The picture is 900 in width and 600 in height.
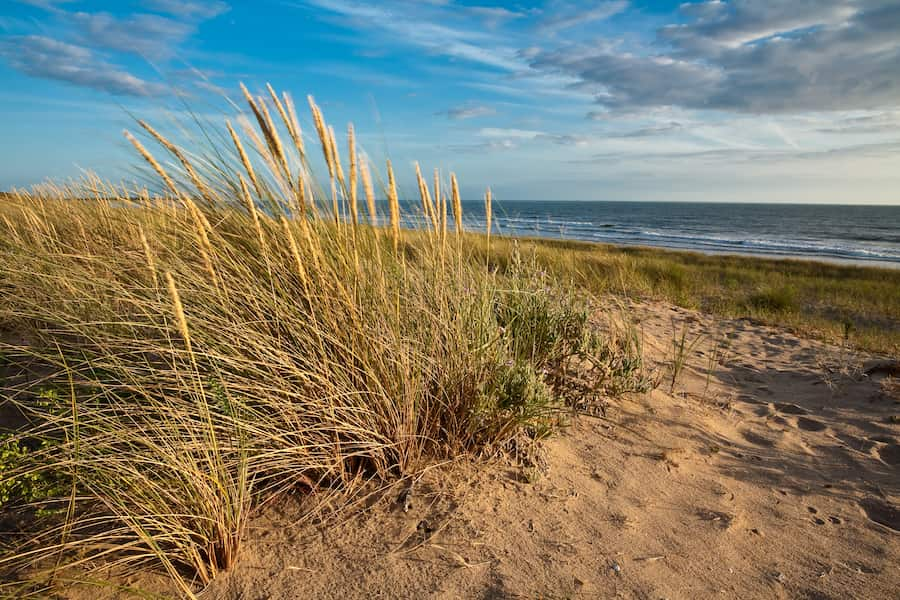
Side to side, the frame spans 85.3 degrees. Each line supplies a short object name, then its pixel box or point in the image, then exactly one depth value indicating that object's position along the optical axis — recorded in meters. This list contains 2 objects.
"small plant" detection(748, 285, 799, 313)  8.19
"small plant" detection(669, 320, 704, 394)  3.67
